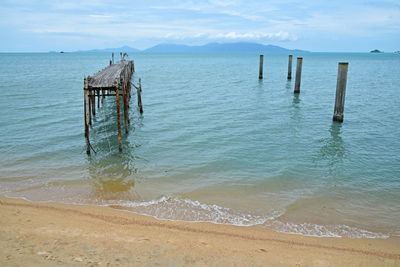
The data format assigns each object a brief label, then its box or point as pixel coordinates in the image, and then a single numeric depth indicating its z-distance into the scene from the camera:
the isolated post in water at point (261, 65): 37.53
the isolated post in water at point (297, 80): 26.40
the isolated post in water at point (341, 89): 15.46
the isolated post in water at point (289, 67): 35.08
